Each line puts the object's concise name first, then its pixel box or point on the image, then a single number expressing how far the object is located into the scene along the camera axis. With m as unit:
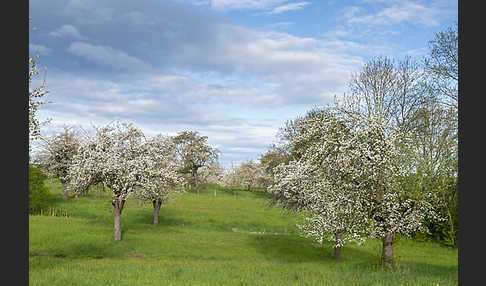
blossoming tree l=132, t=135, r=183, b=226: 34.34
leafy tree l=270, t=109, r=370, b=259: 20.17
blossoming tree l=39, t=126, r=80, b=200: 64.19
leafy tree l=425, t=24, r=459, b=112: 37.53
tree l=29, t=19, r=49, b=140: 17.30
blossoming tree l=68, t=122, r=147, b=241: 33.00
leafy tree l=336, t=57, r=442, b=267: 19.58
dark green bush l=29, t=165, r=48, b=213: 56.44
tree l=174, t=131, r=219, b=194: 100.94
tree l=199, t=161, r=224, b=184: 116.50
